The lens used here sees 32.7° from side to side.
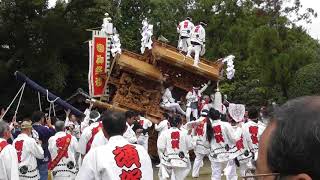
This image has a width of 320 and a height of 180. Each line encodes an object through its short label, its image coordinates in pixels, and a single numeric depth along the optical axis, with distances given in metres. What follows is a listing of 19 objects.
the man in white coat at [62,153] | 9.87
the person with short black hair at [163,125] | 14.51
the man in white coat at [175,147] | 11.52
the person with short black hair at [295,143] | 1.30
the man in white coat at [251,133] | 11.10
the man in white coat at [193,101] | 18.17
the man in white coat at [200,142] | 13.20
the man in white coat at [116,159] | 4.89
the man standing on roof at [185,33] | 18.36
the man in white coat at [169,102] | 17.48
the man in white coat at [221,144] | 11.84
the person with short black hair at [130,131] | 10.46
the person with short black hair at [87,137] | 9.50
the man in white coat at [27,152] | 8.98
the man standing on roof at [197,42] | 17.65
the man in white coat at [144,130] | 14.73
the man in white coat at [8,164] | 6.77
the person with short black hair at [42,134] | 10.02
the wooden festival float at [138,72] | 16.92
